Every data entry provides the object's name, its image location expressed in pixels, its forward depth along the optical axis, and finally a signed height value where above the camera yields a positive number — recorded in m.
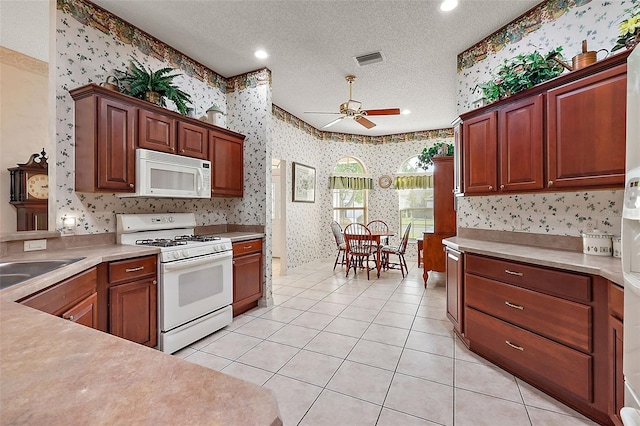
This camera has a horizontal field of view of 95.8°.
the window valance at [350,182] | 6.77 +0.71
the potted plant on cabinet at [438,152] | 4.40 +0.95
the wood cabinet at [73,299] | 1.38 -0.47
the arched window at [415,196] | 6.69 +0.38
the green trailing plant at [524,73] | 2.22 +1.09
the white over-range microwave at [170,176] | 2.52 +0.35
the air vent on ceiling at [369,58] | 3.35 +1.82
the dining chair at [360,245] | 4.95 -0.58
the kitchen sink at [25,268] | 1.55 -0.33
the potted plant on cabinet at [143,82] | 2.65 +1.21
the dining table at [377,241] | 4.97 -0.51
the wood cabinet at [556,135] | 1.79 +0.56
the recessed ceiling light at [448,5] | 2.46 +1.78
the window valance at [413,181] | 6.62 +0.71
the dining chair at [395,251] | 5.02 -0.68
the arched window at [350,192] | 6.91 +0.48
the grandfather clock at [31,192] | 2.06 +0.15
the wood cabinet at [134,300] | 2.07 -0.66
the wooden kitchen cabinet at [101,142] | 2.28 +0.58
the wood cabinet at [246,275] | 3.15 -0.72
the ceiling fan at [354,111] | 3.91 +1.41
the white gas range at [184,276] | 2.37 -0.57
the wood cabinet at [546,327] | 1.62 -0.75
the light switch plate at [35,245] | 2.11 -0.24
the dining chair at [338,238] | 5.36 -0.49
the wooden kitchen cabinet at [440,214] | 4.32 -0.04
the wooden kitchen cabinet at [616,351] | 1.45 -0.72
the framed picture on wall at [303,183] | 5.66 +0.59
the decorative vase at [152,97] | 2.66 +1.07
